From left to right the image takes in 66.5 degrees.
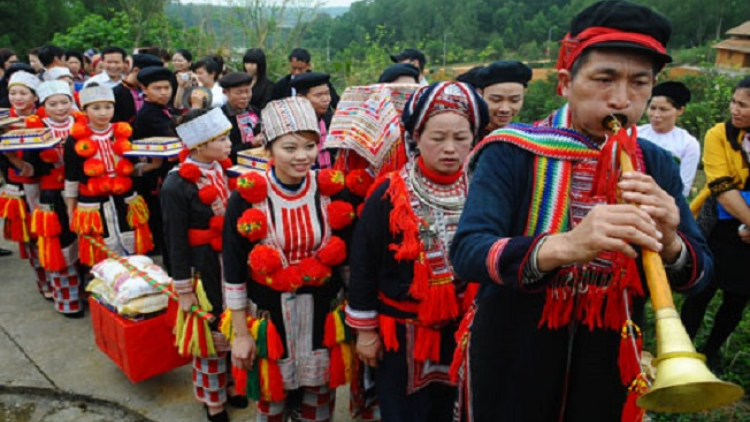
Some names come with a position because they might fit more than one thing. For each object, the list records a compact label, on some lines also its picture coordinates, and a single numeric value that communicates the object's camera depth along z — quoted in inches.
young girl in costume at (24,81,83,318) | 190.9
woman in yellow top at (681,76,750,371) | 146.3
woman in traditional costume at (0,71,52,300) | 197.8
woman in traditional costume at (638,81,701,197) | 173.6
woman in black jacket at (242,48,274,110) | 281.9
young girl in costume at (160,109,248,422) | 128.6
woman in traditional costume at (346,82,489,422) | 96.2
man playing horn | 52.6
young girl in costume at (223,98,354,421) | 108.0
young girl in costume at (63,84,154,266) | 175.7
